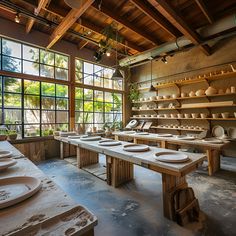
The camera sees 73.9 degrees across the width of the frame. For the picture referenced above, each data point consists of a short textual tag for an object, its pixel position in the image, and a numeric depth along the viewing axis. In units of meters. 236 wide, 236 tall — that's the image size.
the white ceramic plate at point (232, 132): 4.24
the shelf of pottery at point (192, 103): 4.51
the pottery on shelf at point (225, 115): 4.31
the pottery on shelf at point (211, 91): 4.53
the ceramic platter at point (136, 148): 2.33
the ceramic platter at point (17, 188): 0.80
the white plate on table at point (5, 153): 1.67
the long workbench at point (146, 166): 1.75
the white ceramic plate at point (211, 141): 3.05
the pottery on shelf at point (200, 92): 4.77
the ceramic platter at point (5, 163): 1.29
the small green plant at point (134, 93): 6.61
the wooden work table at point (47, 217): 0.63
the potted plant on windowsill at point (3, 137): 3.20
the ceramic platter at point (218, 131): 4.37
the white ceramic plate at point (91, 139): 3.44
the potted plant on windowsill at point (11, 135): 3.77
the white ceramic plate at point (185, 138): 3.52
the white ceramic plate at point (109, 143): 2.83
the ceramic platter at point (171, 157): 1.80
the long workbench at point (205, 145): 2.97
